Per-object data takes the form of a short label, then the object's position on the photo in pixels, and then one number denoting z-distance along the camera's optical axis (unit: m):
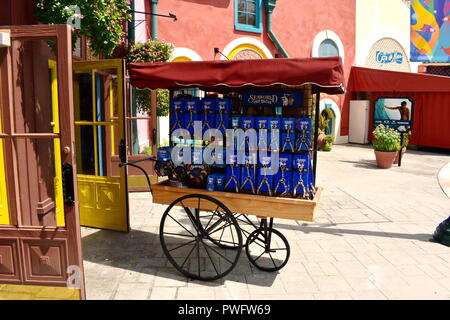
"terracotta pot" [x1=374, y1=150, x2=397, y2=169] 11.27
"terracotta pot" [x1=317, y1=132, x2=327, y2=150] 15.16
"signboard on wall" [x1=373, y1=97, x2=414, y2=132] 16.52
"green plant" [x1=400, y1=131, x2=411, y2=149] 12.10
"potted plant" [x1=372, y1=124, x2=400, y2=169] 11.22
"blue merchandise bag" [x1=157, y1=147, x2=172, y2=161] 4.57
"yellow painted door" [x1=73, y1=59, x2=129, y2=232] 5.30
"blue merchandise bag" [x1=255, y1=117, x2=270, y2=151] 4.09
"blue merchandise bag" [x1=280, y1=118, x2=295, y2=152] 4.04
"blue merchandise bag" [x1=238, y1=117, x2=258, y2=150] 4.13
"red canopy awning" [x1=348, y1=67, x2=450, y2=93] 15.24
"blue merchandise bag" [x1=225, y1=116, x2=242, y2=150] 4.21
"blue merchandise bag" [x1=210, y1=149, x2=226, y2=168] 4.29
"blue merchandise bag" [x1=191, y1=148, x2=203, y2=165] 4.43
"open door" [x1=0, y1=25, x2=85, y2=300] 3.11
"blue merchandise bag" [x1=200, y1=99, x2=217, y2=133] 4.37
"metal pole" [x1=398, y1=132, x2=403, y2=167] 11.86
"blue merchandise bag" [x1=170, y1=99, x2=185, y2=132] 4.50
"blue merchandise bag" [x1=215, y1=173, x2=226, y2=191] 4.26
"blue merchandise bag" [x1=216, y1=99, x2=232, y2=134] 4.33
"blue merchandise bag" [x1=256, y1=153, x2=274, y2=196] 4.10
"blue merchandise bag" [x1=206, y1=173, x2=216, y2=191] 4.27
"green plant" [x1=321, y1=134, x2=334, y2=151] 15.12
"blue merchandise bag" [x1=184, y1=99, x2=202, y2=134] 4.43
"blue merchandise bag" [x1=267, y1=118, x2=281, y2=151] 4.07
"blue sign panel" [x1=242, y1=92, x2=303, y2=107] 4.21
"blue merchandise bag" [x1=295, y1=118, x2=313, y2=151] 4.01
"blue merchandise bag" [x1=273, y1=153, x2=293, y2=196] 4.06
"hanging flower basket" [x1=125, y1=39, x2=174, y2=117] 8.95
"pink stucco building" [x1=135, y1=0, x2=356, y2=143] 11.56
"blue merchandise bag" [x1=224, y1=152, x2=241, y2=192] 4.21
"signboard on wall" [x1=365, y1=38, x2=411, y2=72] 18.34
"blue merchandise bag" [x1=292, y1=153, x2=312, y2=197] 4.03
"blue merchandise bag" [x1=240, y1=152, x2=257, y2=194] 4.12
